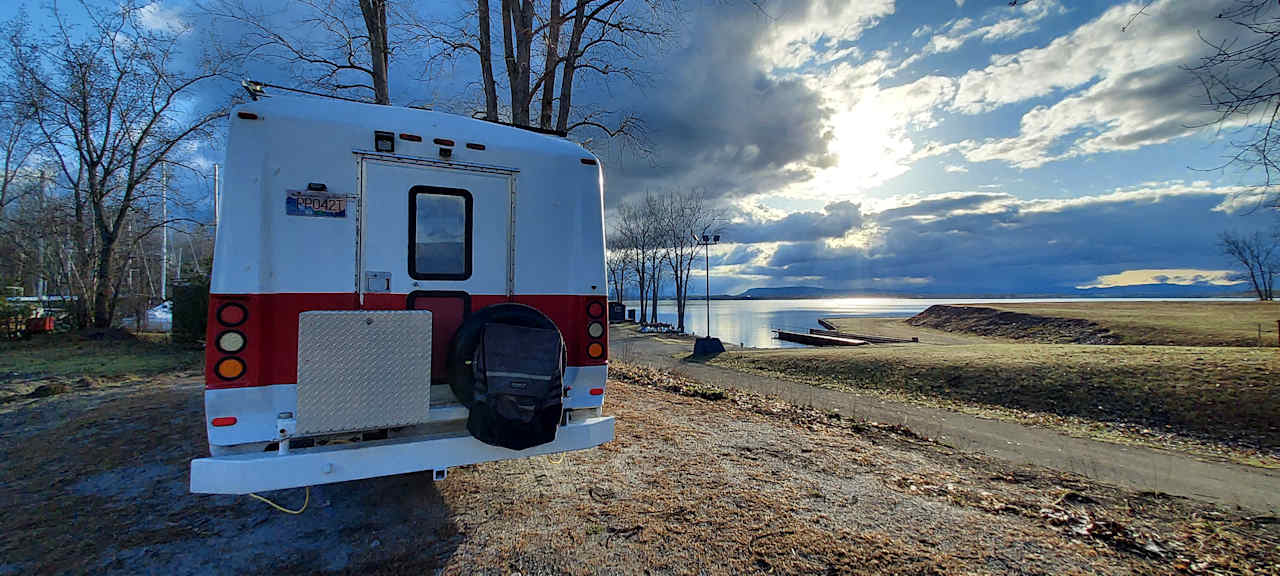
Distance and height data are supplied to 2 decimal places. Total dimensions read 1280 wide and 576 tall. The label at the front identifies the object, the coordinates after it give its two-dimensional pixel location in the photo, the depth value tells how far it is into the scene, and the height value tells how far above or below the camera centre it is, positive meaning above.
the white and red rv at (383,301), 3.01 +0.00
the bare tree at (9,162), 16.27 +5.95
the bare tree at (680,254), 42.78 +3.74
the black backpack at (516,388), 3.25 -0.57
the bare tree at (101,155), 16.38 +4.94
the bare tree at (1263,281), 58.94 +1.04
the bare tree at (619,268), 48.55 +3.12
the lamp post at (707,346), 18.56 -1.80
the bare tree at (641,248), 45.22 +4.50
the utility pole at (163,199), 17.91 +3.68
